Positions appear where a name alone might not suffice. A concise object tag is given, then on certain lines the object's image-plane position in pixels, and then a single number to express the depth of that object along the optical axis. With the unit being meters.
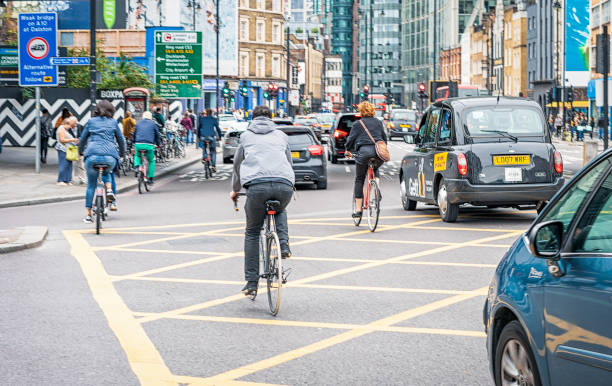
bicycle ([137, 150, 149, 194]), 22.67
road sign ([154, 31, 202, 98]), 42.97
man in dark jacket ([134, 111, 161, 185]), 22.67
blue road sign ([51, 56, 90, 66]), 24.25
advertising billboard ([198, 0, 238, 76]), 78.62
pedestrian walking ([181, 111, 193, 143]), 48.56
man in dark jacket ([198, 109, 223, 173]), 28.09
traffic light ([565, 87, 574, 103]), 55.75
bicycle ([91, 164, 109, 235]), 14.22
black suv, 35.63
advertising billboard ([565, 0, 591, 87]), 75.00
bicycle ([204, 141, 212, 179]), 28.42
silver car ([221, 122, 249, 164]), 36.24
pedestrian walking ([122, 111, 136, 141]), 28.72
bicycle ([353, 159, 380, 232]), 14.34
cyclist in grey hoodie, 8.43
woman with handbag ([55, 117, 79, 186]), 22.45
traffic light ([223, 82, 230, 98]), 66.81
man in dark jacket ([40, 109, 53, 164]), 33.69
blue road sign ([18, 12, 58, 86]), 25.72
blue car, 3.92
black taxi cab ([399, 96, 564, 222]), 14.80
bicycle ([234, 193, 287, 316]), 8.13
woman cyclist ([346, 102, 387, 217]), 14.72
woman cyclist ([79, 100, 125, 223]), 14.71
